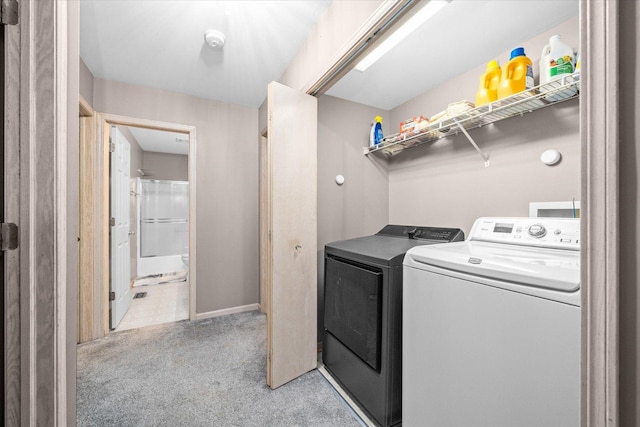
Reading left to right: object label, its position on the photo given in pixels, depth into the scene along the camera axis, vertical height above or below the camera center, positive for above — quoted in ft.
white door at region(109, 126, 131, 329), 8.13 -0.47
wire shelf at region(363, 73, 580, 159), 4.17 +1.95
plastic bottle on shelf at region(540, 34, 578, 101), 4.04 +2.36
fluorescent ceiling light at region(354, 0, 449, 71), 4.18 +3.30
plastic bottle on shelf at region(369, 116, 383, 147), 7.61 +2.36
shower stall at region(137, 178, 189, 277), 15.31 -0.82
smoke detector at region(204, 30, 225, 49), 5.71 +3.90
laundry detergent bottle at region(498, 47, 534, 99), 4.51 +2.44
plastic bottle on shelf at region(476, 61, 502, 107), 4.94 +2.46
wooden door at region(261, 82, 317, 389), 5.43 -0.49
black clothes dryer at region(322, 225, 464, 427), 4.32 -1.95
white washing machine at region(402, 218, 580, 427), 2.48 -1.34
